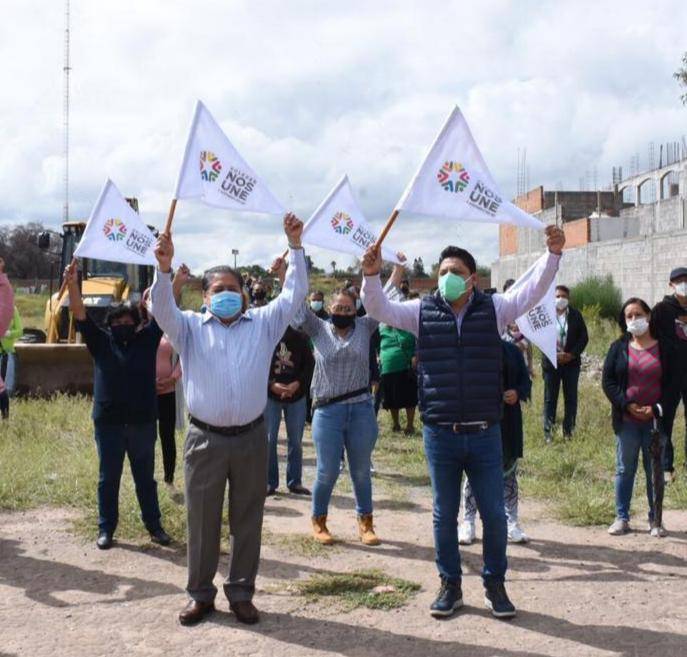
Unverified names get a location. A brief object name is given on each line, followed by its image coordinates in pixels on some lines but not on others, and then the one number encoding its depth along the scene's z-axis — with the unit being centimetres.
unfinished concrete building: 2292
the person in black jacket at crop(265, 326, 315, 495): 777
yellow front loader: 1372
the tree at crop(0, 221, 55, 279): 6600
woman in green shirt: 1095
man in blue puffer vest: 487
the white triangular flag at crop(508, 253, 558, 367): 760
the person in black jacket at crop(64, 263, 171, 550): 636
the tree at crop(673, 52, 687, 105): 1793
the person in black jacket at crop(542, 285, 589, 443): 1046
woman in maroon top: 671
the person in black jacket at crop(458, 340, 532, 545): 638
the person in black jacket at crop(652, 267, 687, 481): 693
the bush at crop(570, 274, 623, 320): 2503
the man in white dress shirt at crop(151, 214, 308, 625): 477
